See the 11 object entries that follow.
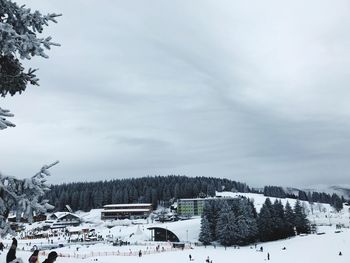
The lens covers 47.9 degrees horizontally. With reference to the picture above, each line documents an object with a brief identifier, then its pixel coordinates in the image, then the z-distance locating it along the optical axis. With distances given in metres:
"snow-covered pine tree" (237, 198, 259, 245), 83.62
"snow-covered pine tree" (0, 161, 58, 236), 7.78
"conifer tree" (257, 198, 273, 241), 85.12
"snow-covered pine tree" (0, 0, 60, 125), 8.09
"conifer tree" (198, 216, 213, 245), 84.62
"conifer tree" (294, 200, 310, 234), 91.19
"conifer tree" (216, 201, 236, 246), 81.44
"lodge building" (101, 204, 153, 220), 149.12
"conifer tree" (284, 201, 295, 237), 88.06
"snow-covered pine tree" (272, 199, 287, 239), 86.25
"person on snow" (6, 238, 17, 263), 11.88
